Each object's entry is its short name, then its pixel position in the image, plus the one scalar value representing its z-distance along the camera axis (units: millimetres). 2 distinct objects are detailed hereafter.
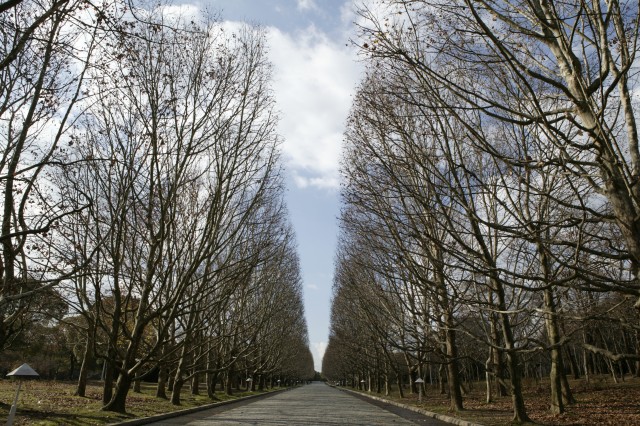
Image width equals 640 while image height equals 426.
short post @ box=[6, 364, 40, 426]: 9420
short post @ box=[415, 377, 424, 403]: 26672
